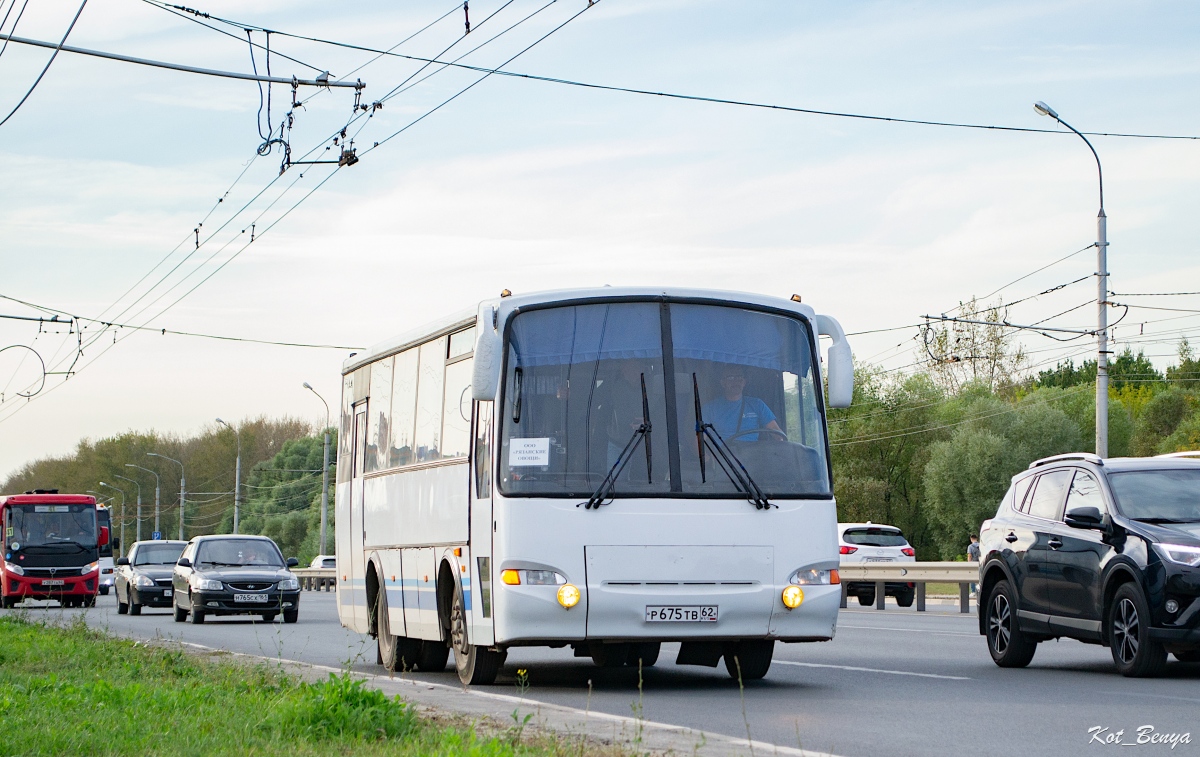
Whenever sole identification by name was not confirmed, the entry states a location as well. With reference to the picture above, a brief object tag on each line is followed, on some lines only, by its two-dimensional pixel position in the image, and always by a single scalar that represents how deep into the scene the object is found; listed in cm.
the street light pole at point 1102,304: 3516
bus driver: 1216
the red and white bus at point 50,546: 4181
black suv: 1209
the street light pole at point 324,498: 6475
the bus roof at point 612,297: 1234
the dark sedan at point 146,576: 3456
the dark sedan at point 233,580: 2945
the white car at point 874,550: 3512
